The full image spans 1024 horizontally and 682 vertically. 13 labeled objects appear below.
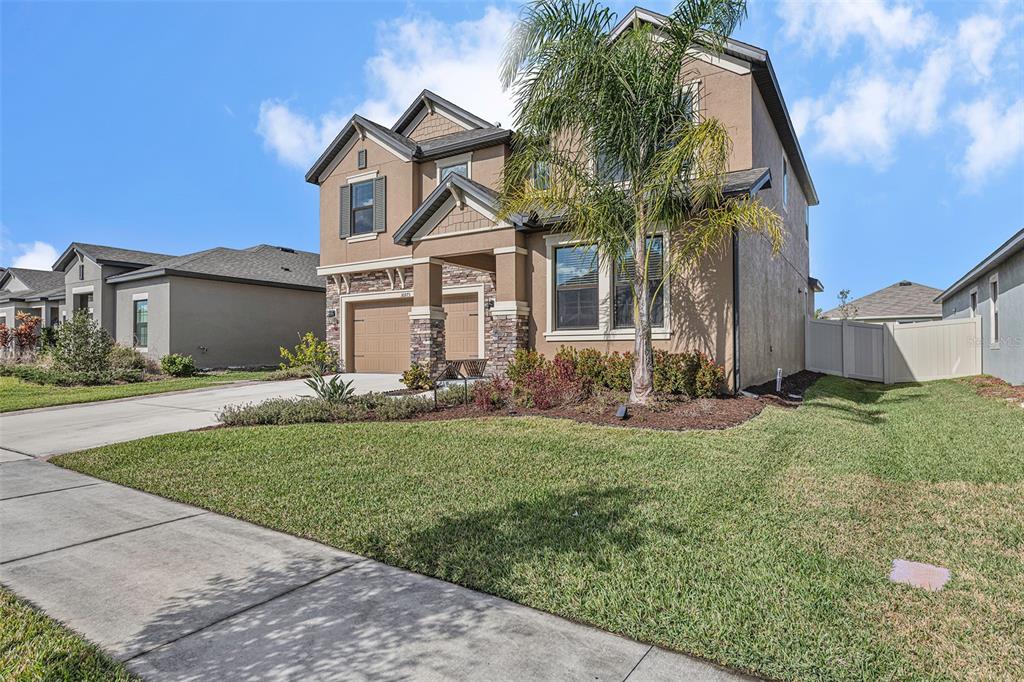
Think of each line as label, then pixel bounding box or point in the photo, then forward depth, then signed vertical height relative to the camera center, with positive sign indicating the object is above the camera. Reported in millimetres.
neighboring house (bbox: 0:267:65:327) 26859 +2821
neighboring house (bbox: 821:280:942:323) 30359 +2321
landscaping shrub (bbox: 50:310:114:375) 17109 -53
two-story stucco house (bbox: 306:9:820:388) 10844 +2182
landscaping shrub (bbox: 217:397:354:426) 9047 -1153
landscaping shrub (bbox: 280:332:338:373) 14470 -275
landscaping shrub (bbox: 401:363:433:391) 12289 -791
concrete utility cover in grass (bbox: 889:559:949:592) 3242 -1484
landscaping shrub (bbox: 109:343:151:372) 18591 -425
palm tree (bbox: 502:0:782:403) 8375 +3603
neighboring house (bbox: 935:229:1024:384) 12423 +985
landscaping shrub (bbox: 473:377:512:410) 9547 -905
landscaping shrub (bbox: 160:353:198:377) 18545 -613
